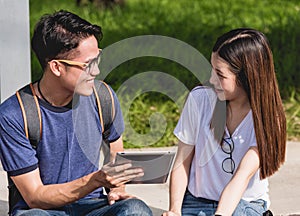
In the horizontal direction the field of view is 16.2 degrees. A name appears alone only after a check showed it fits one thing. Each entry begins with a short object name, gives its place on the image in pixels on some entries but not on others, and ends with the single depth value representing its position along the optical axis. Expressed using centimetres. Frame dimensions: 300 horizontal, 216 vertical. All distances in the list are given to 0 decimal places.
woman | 438
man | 432
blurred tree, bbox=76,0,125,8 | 1311
